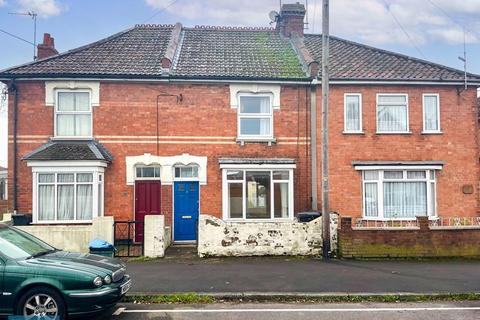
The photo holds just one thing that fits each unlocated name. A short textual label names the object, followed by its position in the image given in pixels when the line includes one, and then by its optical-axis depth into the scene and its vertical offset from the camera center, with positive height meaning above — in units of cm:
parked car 622 -157
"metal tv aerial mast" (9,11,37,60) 1869 +710
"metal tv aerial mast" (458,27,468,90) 1609 +419
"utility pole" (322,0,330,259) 1217 +129
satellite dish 2163 +810
